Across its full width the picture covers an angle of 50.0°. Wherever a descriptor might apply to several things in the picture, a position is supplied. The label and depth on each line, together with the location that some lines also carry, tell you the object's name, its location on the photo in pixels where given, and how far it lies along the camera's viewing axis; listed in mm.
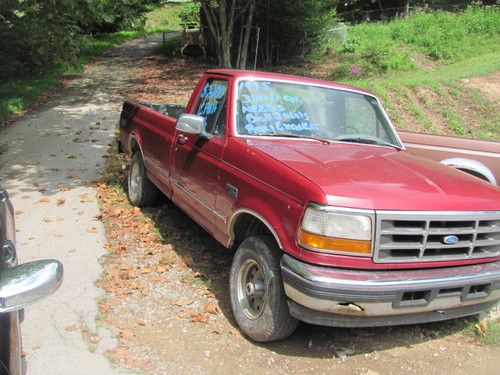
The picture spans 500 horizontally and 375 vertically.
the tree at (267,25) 19375
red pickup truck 3316
